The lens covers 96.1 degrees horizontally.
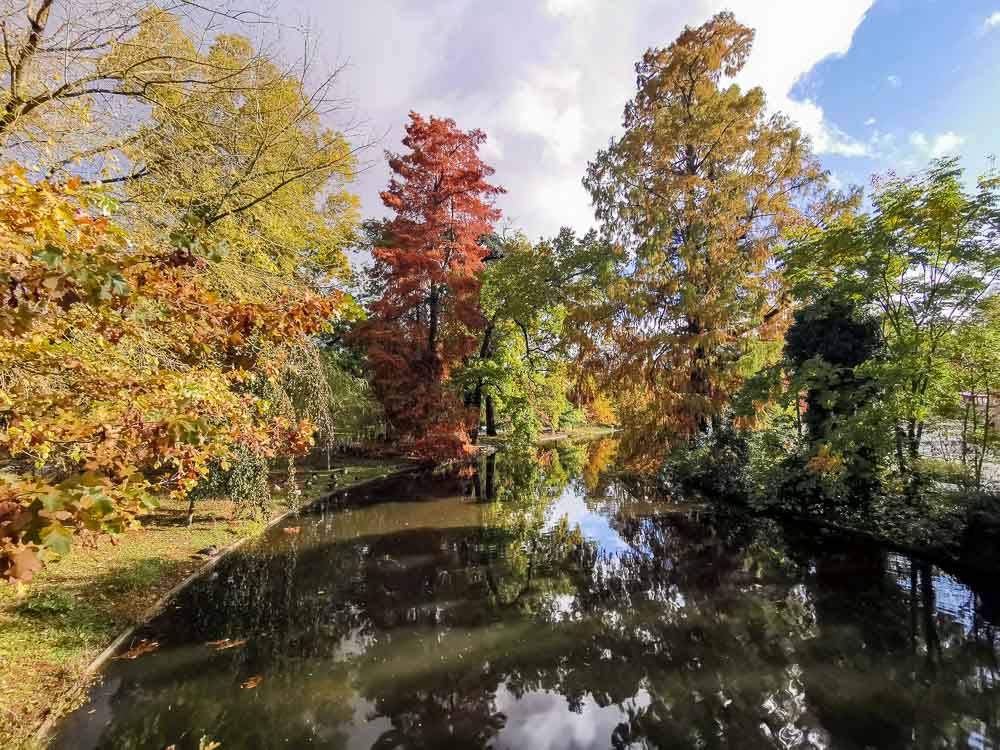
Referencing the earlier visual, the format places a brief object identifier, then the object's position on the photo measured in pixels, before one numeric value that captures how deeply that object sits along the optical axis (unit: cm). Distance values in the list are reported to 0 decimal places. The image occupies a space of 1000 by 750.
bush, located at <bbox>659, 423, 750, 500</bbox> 1179
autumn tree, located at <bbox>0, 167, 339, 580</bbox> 155
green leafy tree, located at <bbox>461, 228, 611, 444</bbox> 1667
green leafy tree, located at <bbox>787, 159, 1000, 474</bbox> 692
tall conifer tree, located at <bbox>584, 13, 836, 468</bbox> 1146
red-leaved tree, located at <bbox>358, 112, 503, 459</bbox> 1666
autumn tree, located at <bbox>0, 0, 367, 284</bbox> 335
